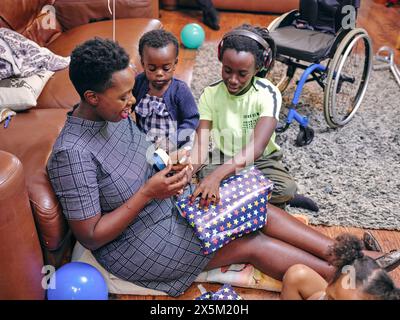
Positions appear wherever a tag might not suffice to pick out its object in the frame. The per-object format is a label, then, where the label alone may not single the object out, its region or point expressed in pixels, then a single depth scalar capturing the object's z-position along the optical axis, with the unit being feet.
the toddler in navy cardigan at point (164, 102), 5.57
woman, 4.09
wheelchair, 7.72
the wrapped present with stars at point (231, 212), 4.78
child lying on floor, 3.62
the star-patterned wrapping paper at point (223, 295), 5.09
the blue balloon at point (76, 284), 4.65
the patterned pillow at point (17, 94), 6.08
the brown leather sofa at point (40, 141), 4.11
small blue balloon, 11.48
